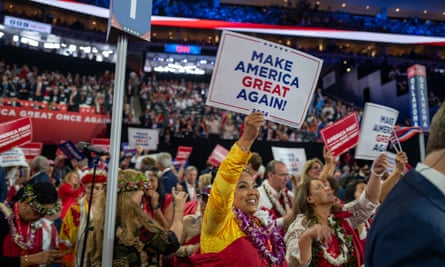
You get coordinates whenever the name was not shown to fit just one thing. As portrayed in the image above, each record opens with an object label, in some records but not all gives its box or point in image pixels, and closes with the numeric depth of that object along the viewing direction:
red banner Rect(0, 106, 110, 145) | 12.42
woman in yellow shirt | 2.02
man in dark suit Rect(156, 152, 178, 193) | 5.56
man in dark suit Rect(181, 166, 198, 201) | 6.37
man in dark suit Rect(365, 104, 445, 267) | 0.96
